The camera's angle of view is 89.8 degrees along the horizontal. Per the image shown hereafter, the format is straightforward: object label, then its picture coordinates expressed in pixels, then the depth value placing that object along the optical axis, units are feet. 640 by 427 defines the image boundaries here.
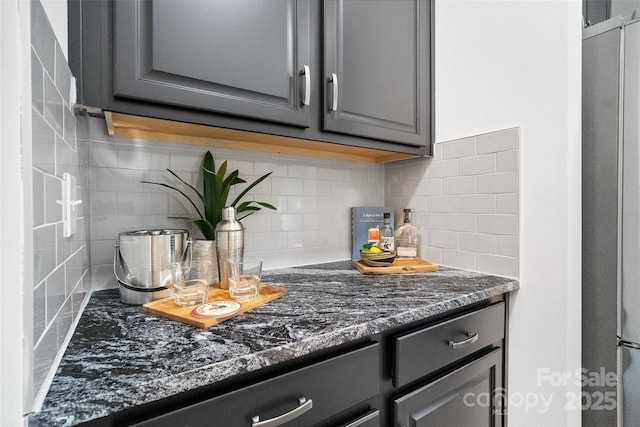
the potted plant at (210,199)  3.52
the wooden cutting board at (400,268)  4.39
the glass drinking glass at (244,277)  3.10
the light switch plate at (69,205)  2.10
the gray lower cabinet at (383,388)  1.89
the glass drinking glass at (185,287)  2.82
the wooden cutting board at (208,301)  2.44
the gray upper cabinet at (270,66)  2.65
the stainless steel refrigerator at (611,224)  3.34
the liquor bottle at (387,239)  4.86
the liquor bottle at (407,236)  5.07
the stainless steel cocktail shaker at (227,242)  3.47
